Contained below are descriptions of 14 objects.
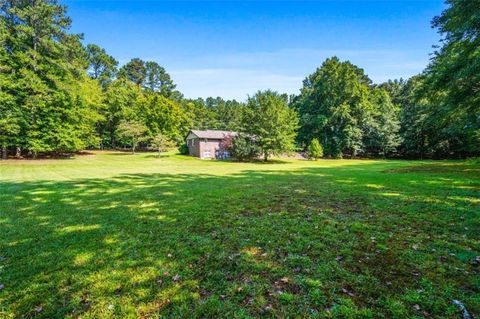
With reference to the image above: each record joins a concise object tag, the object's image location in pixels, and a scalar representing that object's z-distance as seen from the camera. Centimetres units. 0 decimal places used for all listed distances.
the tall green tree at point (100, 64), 6231
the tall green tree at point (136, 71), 7594
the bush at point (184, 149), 4550
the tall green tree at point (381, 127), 4144
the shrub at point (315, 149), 3878
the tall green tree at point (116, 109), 4822
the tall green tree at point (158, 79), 7826
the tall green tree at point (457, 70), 999
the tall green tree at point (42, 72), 2748
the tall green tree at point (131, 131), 4231
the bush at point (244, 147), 3500
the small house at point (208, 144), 4025
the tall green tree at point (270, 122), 3438
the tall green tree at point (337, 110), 4297
